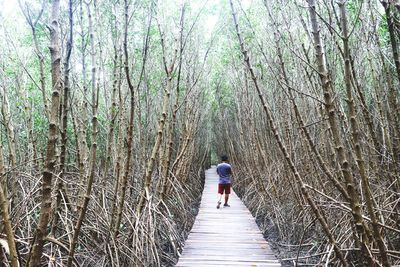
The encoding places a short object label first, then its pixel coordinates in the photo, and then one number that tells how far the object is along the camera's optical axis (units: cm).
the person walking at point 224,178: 665
